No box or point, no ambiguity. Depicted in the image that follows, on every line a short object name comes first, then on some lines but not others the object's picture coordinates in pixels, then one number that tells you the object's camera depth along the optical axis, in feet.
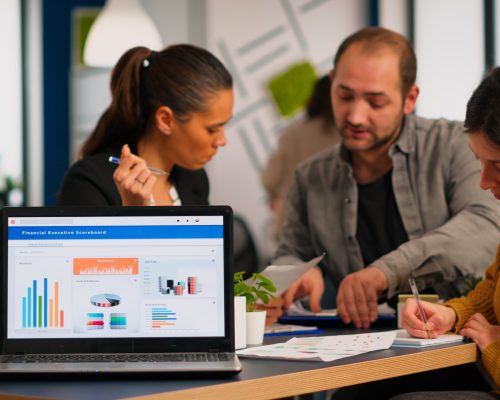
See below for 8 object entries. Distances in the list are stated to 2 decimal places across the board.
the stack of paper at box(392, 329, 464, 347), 10.72
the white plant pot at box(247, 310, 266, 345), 10.93
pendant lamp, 25.40
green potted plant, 10.61
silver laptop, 9.44
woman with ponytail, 14.90
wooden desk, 8.12
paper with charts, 9.78
